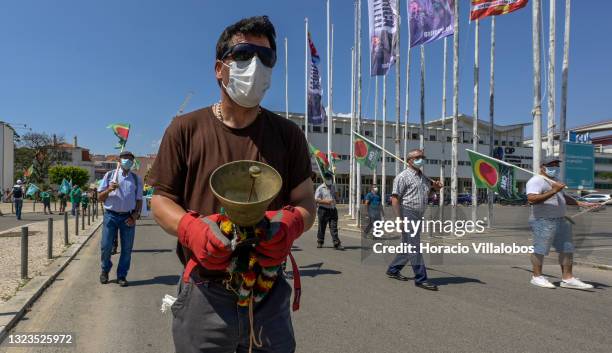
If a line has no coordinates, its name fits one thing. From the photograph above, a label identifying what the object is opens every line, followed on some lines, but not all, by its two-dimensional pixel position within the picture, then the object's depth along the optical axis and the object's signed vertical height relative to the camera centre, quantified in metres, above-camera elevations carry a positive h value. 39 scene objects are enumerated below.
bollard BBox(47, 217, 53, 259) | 9.21 -1.38
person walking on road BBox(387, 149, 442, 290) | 6.87 -0.34
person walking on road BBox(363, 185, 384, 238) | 15.85 -1.03
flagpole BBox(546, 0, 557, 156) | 12.88 +2.99
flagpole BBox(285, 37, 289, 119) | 34.25 +7.20
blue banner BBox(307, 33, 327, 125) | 23.48 +4.72
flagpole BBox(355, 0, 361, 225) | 22.77 +5.56
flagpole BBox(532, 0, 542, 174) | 11.73 +2.45
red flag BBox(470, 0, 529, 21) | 12.09 +4.88
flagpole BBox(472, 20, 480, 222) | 17.77 +4.16
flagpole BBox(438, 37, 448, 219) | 20.80 +5.04
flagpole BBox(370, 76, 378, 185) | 29.00 +5.25
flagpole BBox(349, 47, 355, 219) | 23.36 +1.10
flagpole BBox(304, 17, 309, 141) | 25.98 +6.47
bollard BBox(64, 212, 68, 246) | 11.78 -1.39
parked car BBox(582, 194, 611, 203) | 42.77 -1.31
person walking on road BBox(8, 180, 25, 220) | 22.13 -1.02
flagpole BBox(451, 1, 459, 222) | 16.06 +3.25
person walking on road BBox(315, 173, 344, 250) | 11.76 -0.92
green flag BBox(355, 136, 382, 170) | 16.14 +0.93
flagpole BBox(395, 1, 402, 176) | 17.56 +4.08
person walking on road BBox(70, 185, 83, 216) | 24.44 -0.99
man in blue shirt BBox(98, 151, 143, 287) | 7.03 -0.69
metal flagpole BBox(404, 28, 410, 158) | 24.53 +5.17
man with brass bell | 1.73 -0.11
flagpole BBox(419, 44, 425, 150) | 17.73 +3.61
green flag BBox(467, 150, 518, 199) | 9.40 +0.12
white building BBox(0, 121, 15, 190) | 61.22 +2.76
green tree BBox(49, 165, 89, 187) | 67.50 +0.33
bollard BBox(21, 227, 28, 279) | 6.98 -1.25
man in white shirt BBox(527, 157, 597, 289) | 6.93 -0.74
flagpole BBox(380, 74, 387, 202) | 26.48 +4.81
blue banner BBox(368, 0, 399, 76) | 17.80 +5.91
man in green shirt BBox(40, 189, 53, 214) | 28.55 -1.42
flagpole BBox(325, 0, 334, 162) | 25.72 +4.48
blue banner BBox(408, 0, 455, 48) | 15.11 +5.61
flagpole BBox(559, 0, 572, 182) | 14.23 +3.20
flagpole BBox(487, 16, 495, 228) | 18.48 +3.77
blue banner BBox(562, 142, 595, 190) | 13.96 +0.51
